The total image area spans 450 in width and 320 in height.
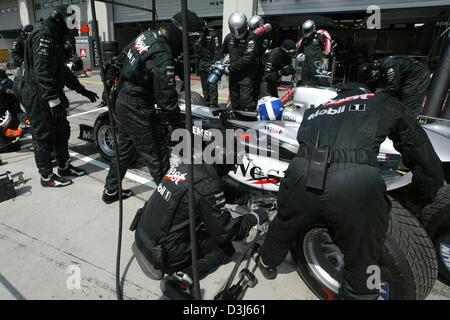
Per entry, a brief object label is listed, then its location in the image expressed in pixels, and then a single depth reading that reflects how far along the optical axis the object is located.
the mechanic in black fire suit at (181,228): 1.84
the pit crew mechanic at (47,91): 3.12
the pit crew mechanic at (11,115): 4.42
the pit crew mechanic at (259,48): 5.16
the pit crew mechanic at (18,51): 6.56
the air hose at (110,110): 1.62
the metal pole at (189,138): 1.06
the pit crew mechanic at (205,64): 6.77
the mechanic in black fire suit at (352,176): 1.45
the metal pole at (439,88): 3.02
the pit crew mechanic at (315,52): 5.50
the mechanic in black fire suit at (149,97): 2.54
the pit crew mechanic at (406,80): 3.97
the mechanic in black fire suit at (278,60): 5.47
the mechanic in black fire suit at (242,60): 4.91
